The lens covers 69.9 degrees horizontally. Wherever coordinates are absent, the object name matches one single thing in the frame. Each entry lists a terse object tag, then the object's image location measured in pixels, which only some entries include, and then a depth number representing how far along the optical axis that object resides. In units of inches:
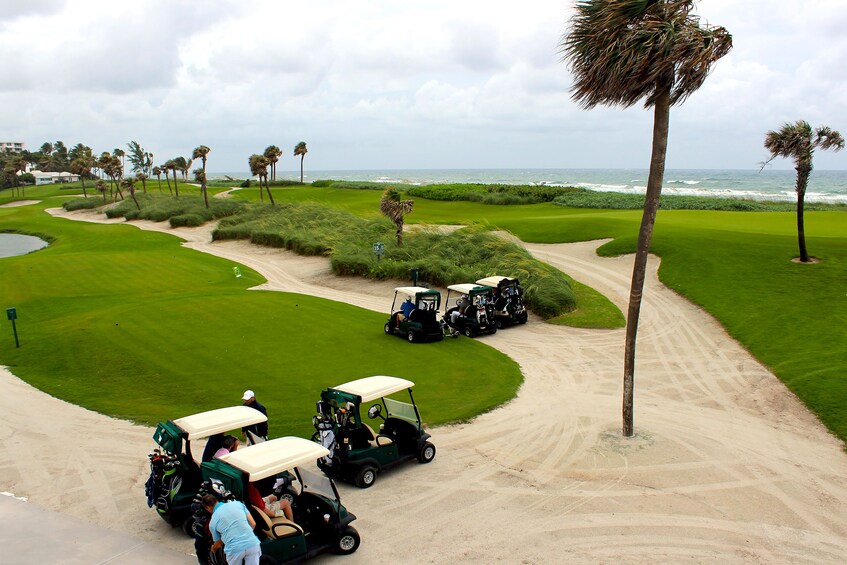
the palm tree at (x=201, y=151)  2561.5
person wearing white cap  424.5
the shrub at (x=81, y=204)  3115.2
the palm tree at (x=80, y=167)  3508.9
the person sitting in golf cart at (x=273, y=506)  313.3
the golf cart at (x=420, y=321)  783.1
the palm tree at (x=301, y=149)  3093.0
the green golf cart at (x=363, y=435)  417.4
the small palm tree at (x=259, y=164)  2415.1
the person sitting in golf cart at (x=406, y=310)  803.8
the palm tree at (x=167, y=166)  3331.7
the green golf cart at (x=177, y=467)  354.0
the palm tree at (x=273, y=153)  2501.2
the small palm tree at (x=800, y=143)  995.3
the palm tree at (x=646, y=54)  438.3
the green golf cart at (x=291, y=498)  303.7
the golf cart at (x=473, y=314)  854.5
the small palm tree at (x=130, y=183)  2797.2
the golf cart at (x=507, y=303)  912.3
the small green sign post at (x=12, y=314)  708.7
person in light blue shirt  271.4
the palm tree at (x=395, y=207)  1332.4
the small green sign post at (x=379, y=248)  1195.9
